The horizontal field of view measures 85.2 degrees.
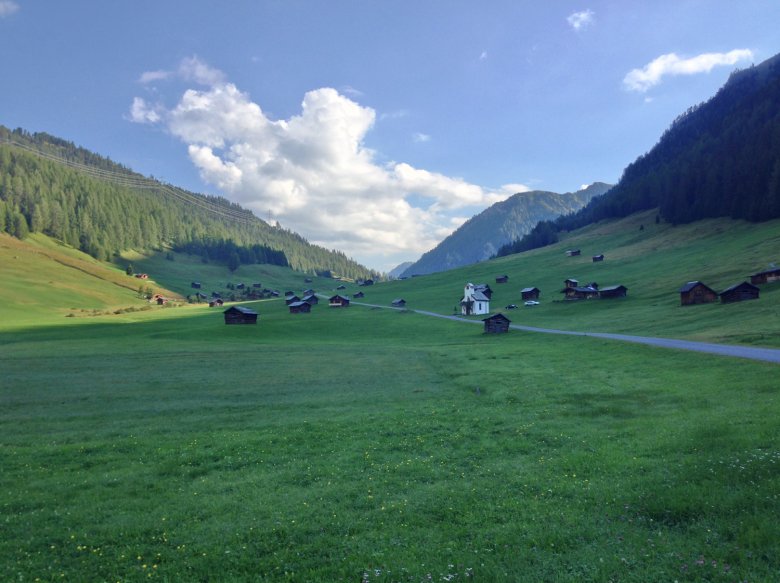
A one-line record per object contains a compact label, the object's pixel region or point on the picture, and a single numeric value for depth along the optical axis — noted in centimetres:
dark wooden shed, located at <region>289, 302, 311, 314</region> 13700
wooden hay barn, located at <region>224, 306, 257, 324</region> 10188
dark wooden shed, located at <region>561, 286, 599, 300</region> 10906
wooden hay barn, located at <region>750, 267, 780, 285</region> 7966
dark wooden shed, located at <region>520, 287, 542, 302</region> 12930
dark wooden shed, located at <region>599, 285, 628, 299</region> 10299
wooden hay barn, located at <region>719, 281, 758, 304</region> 7150
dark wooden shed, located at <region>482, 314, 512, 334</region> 7812
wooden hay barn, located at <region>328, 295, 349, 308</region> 15471
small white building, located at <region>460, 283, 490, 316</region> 11762
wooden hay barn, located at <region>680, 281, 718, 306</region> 7800
